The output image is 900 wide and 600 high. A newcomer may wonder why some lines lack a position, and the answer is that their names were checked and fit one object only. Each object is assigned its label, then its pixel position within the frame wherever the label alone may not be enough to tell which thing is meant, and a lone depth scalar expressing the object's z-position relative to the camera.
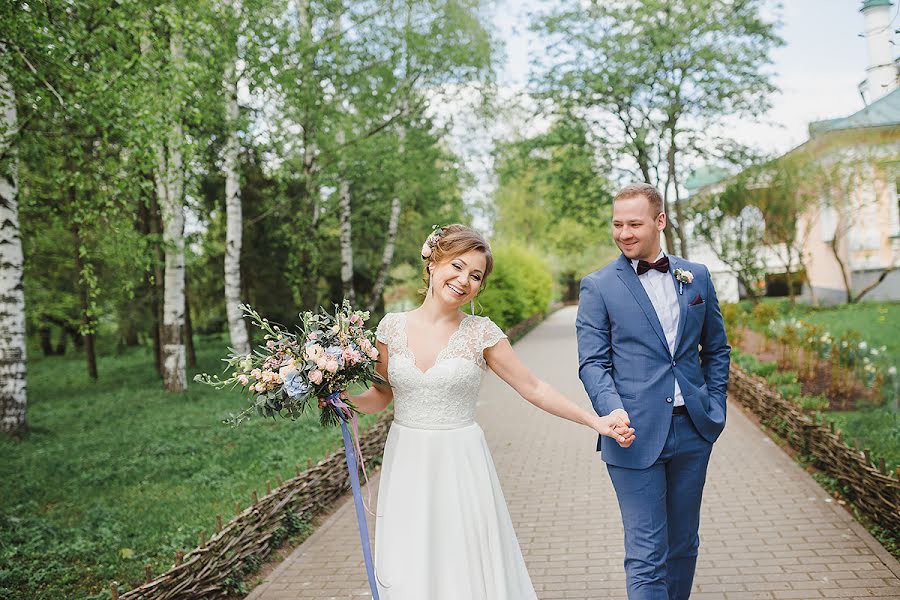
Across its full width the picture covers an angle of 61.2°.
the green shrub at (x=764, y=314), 17.25
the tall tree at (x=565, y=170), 24.34
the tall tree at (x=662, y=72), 22.12
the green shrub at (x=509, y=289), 25.22
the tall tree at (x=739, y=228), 23.27
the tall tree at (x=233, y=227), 13.91
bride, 3.54
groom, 3.62
